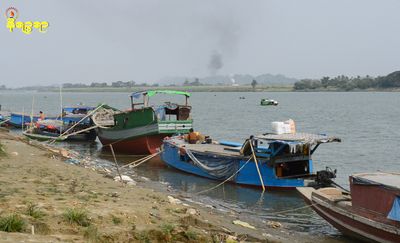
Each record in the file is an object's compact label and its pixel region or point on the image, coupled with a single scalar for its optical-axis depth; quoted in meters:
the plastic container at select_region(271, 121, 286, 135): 20.16
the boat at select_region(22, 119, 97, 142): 38.44
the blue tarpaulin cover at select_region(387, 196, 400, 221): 10.84
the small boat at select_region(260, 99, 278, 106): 105.21
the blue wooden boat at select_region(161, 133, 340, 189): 18.94
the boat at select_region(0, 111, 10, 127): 50.69
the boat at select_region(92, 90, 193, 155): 29.06
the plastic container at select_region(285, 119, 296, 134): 20.56
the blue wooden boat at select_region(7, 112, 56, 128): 49.01
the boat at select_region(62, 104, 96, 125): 38.81
